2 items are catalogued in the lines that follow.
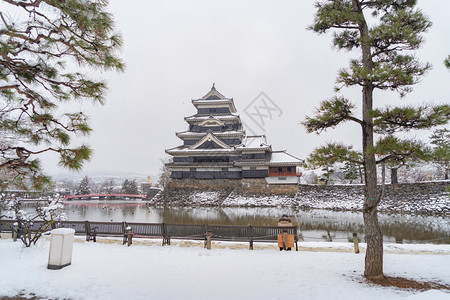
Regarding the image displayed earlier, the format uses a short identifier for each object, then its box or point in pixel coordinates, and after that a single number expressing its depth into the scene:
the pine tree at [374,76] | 4.83
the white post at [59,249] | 5.36
